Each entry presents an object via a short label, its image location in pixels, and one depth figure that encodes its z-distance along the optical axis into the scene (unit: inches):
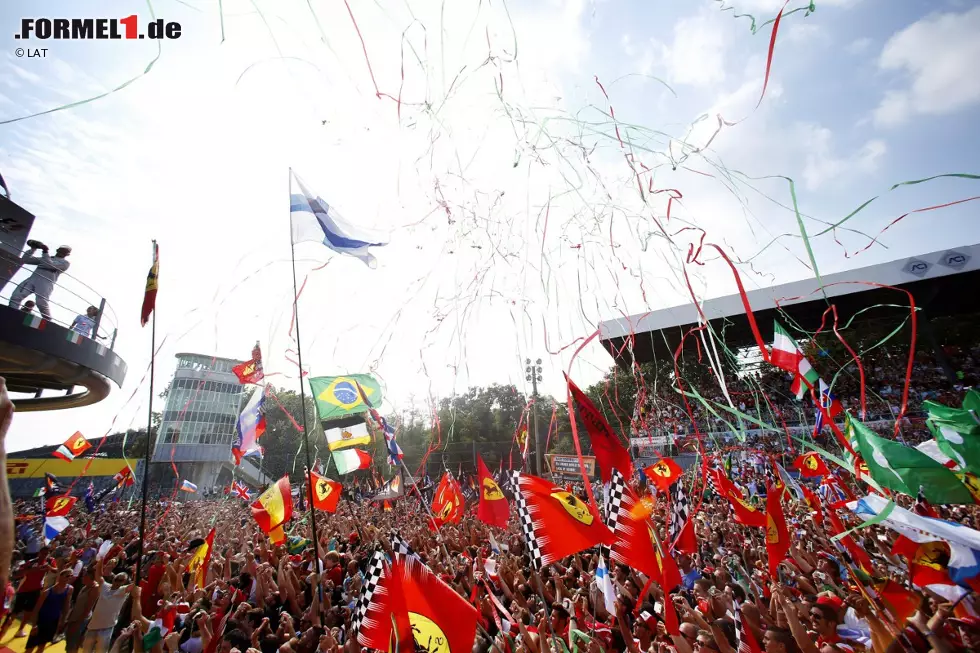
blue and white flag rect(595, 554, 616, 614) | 194.1
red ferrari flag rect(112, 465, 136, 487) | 698.7
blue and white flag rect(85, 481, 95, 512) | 840.3
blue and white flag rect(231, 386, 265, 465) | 496.4
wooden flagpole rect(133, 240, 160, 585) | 199.0
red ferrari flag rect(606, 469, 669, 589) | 194.9
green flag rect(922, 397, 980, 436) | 263.6
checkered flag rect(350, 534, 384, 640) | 171.6
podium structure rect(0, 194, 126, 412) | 346.3
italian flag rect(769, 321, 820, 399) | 384.2
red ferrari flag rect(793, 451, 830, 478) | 440.1
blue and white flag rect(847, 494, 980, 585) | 137.6
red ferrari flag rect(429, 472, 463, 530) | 414.6
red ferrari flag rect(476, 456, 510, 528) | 361.1
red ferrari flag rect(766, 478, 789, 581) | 228.7
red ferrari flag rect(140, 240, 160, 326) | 252.2
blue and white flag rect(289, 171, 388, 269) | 267.4
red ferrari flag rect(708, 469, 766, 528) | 279.9
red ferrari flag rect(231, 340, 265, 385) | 506.6
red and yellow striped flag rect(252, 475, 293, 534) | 331.3
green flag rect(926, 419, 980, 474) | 259.9
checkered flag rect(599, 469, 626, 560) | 210.2
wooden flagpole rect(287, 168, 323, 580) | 188.0
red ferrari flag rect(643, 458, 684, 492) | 417.3
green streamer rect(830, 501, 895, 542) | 146.6
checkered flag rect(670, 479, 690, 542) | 275.1
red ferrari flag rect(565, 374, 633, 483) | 200.2
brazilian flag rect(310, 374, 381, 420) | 454.0
